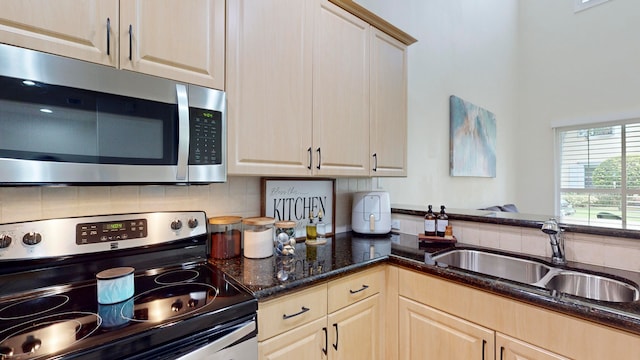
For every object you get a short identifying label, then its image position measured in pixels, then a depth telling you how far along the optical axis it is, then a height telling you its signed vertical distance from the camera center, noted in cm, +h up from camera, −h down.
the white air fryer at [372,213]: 198 -23
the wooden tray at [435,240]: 178 -38
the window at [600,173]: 363 +8
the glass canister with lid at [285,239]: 148 -31
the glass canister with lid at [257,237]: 142 -29
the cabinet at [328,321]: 110 -61
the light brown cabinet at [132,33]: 85 +49
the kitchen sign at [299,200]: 169 -13
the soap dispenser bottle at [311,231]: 180 -32
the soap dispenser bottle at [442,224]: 183 -28
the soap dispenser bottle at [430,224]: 184 -29
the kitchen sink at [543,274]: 119 -46
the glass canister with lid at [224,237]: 140 -29
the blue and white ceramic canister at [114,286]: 90 -34
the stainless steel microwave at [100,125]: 84 +18
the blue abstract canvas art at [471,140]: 309 +45
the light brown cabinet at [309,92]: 128 +46
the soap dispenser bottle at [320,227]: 188 -32
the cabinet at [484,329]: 95 -57
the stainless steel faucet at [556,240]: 137 -29
